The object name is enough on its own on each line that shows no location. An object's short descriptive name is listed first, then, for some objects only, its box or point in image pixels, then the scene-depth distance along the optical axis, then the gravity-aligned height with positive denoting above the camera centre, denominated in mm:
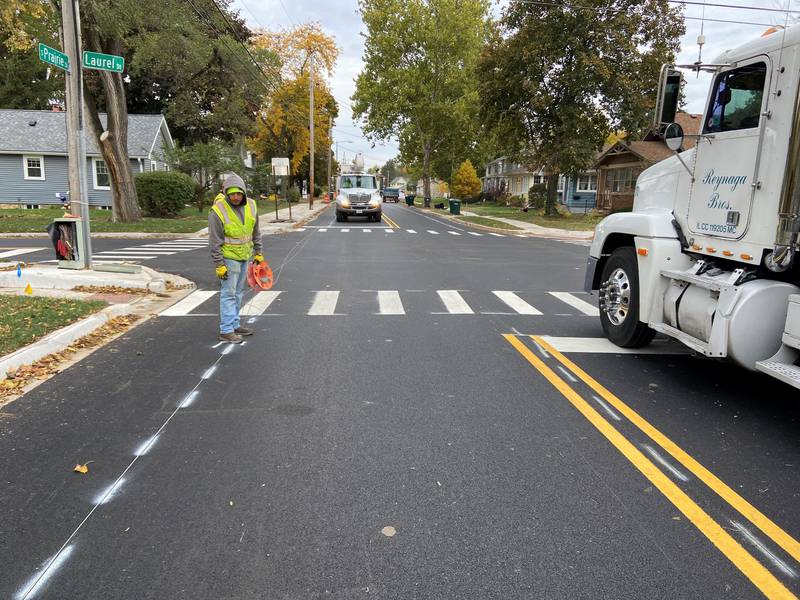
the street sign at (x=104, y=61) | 10375 +1977
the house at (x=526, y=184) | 51812 +1299
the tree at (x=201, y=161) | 29547 +1059
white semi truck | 4699 -203
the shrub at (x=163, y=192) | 25500 -421
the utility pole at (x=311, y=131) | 41316 +3762
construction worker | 7055 -672
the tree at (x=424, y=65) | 52250 +11190
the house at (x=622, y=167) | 37438 +2194
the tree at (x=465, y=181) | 64500 +1313
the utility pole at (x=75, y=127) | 10916 +895
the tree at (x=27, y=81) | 45281 +7269
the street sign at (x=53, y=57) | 9594 +1932
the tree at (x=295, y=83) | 54125 +9218
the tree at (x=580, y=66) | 30844 +6780
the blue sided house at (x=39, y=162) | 34094 +820
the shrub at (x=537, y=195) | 49969 +109
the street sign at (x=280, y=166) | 27000 +873
